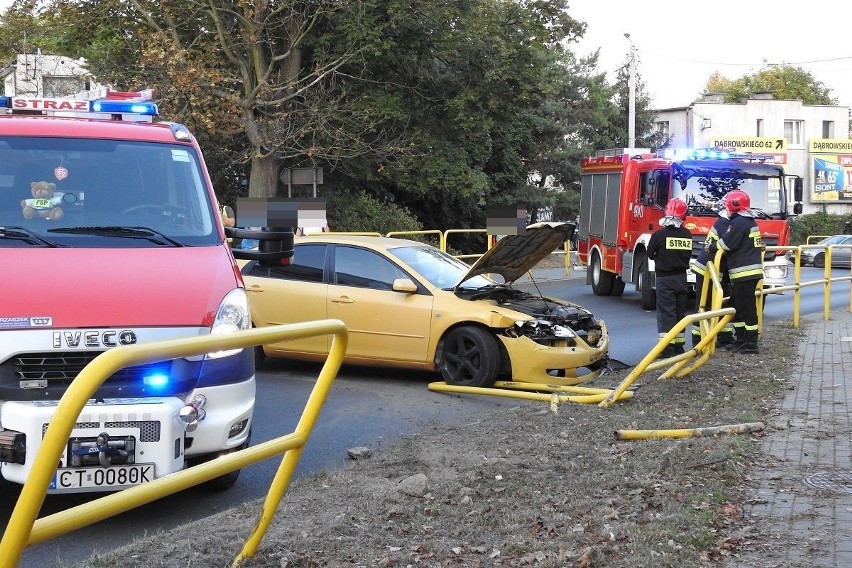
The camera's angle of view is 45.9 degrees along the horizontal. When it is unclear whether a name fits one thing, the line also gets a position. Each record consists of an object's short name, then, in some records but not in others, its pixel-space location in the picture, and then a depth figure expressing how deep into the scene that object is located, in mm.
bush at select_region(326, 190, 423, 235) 26875
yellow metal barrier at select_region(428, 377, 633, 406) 8156
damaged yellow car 9250
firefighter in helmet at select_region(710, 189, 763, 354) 11164
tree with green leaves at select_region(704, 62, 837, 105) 84625
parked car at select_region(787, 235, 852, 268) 21859
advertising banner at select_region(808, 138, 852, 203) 60625
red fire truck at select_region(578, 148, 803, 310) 16734
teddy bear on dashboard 5863
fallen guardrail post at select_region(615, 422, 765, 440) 6574
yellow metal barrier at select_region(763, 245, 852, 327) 13857
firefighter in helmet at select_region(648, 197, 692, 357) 11288
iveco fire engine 4734
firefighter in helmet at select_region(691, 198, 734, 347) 11018
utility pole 33688
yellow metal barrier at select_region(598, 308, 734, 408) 7922
